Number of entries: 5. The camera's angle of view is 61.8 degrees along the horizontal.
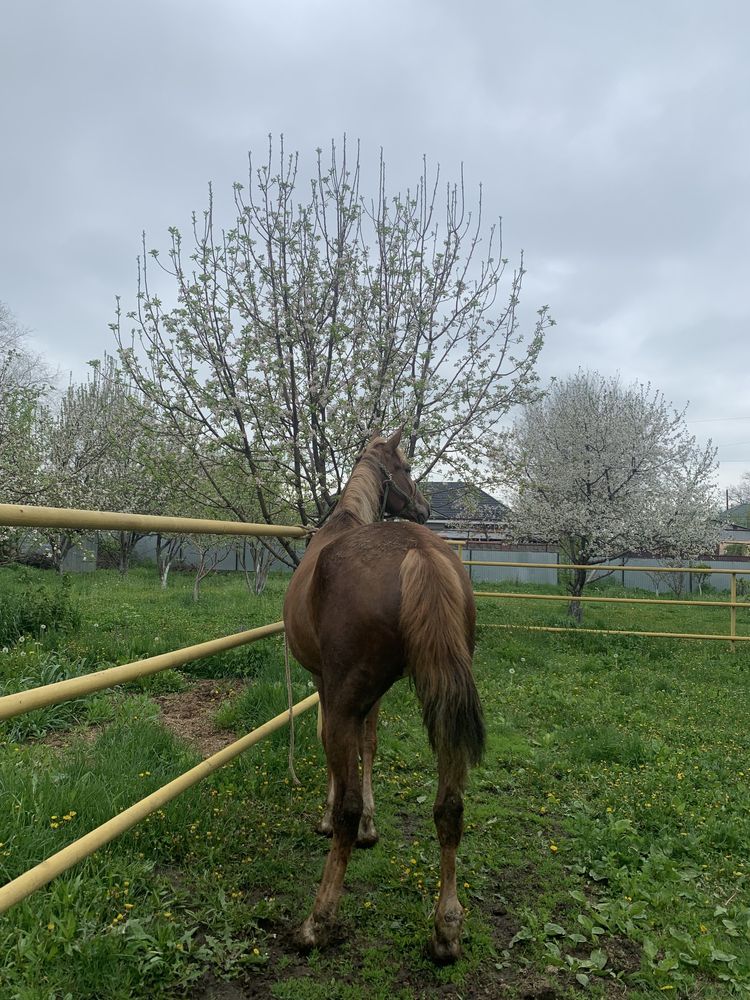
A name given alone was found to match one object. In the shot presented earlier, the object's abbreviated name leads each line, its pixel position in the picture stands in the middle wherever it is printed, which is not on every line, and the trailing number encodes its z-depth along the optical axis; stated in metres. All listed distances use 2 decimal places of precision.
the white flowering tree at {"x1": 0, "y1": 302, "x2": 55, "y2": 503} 9.97
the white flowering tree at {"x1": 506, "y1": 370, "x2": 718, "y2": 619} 13.36
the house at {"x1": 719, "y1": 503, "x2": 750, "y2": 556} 27.50
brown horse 2.11
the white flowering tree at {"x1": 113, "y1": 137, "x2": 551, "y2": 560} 5.47
